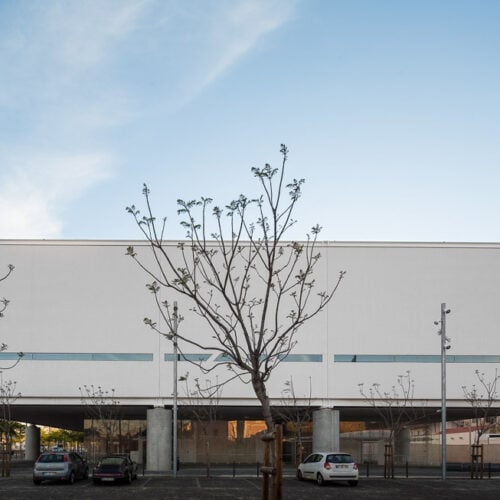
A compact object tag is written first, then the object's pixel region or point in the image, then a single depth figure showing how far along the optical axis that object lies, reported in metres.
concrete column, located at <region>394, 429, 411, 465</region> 54.19
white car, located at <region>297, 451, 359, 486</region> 32.25
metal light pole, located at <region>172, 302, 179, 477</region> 35.01
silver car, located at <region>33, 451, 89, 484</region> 32.91
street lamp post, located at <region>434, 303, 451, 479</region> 33.90
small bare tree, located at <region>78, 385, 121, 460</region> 42.25
